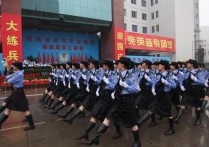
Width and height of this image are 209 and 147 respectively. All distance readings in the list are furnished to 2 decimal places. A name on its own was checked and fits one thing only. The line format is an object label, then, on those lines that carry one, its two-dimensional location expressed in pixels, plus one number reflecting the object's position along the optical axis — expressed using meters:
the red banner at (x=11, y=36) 20.88
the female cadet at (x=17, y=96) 6.63
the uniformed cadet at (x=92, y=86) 6.50
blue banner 30.80
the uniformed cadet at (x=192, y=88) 7.18
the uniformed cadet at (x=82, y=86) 7.16
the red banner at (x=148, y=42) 31.02
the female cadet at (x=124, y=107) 5.15
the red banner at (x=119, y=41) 28.73
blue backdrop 26.98
